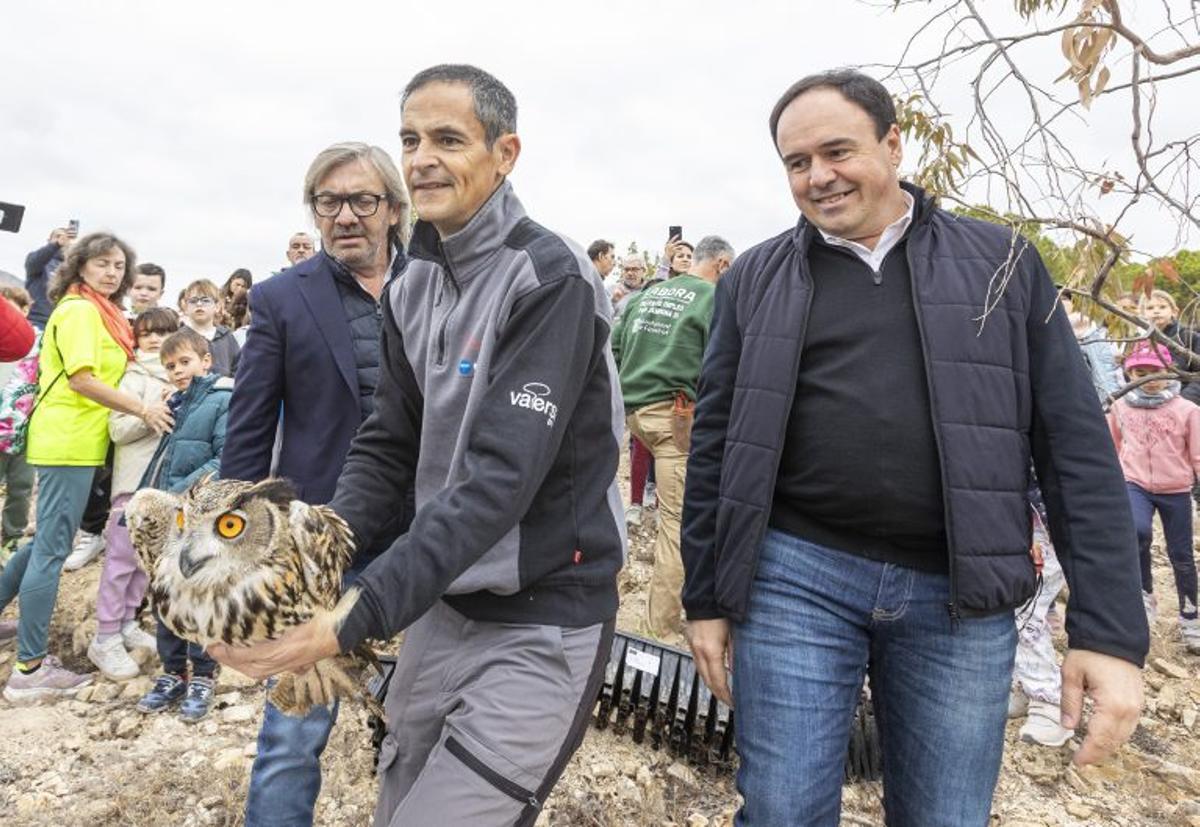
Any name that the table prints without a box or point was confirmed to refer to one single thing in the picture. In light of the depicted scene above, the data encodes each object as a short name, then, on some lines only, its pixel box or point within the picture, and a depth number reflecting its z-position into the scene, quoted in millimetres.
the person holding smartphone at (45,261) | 7727
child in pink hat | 5105
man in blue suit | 2248
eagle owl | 1236
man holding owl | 1384
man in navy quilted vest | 1640
